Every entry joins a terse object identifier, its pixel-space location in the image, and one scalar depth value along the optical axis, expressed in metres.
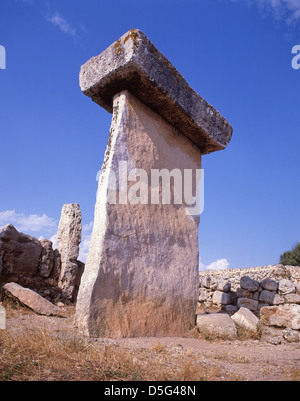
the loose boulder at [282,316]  5.24
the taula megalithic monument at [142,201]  3.52
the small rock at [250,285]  7.17
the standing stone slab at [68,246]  6.81
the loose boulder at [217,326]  4.24
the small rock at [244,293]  7.22
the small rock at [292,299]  6.54
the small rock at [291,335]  4.65
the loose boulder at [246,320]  4.64
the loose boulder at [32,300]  5.03
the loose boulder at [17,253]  6.12
